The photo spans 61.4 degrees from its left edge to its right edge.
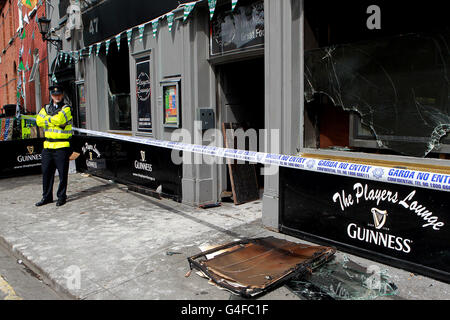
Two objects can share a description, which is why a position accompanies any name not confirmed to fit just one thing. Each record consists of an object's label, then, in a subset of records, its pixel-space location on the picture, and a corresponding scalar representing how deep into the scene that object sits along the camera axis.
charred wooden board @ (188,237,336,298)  3.43
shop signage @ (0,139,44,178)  9.80
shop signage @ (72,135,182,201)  7.02
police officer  6.61
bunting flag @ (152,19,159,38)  7.09
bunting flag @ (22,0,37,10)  13.74
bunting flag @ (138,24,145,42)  7.48
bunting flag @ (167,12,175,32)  6.62
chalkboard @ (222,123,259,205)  6.70
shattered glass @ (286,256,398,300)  3.31
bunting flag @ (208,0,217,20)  5.75
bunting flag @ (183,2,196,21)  6.15
